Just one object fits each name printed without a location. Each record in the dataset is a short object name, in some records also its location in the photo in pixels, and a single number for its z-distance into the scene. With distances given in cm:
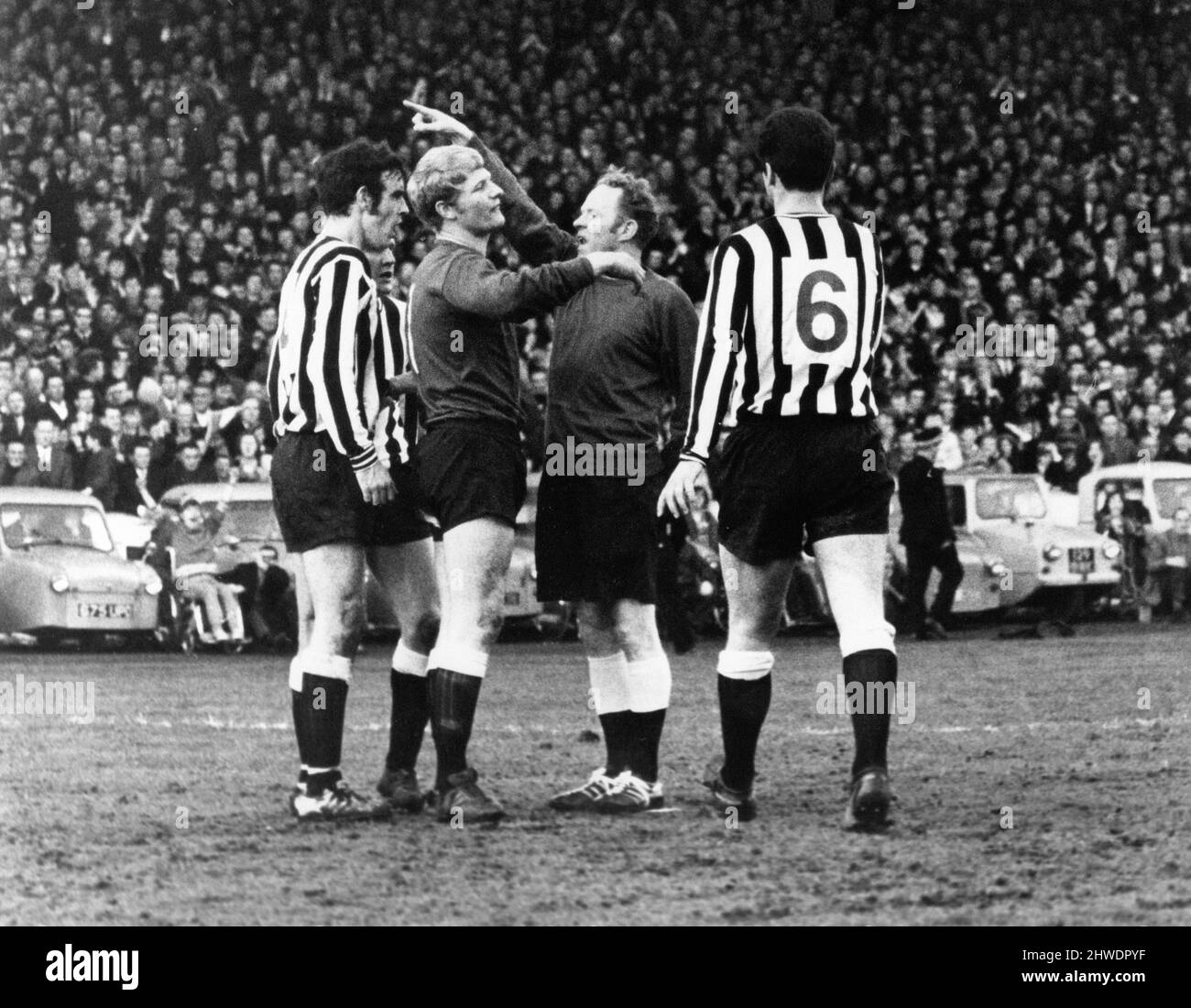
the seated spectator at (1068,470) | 2052
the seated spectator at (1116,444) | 2089
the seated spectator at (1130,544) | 1892
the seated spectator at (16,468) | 1781
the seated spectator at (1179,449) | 2073
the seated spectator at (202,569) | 1652
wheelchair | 1645
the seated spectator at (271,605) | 1653
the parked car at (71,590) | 1631
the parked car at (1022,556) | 1852
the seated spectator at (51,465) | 1772
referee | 689
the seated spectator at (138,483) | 1786
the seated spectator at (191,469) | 1775
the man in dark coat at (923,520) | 1708
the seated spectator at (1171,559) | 1898
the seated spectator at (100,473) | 1781
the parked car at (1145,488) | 1983
